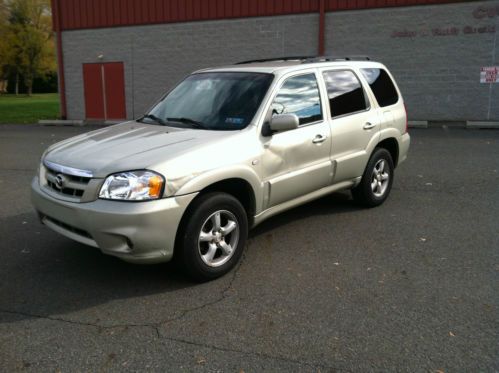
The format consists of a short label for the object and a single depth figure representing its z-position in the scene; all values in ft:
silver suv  11.63
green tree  157.79
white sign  46.34
